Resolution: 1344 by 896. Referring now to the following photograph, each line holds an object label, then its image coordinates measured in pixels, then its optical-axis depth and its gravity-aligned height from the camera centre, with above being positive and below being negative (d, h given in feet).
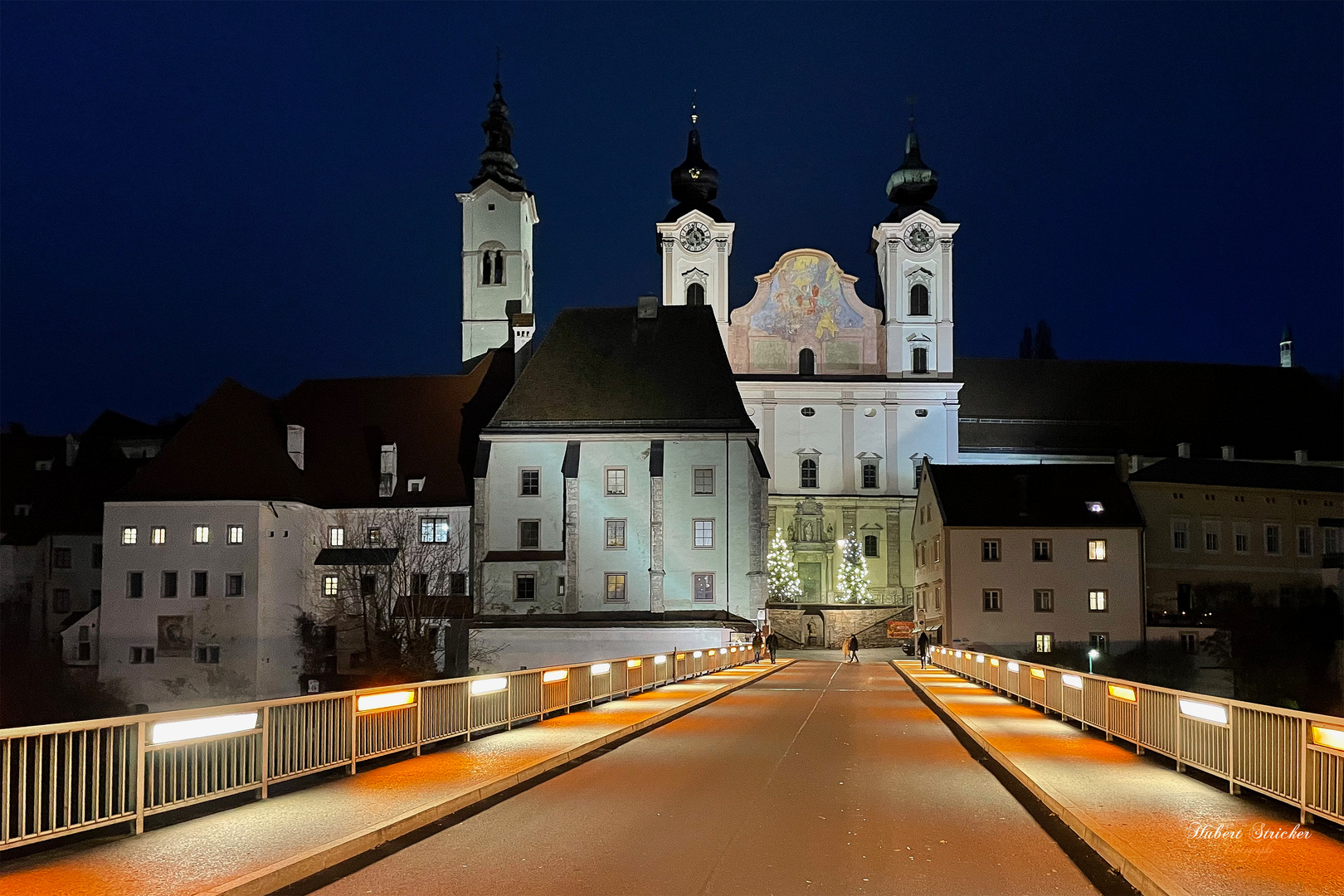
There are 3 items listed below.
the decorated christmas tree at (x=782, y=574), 258.16 -6.99
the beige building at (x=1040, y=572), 203.41 -5.39
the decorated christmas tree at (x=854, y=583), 263.90 -8.93
